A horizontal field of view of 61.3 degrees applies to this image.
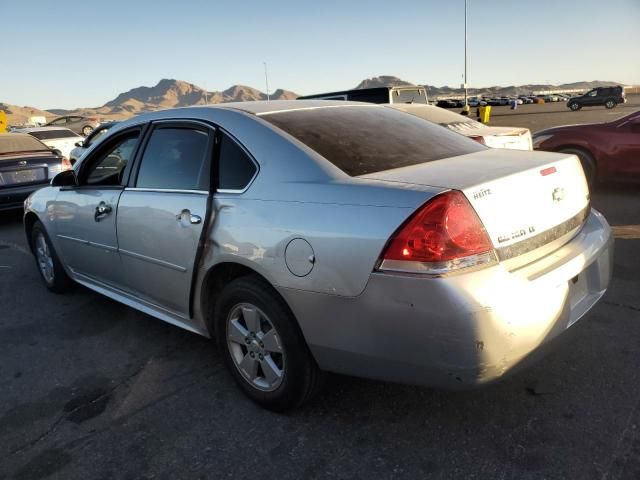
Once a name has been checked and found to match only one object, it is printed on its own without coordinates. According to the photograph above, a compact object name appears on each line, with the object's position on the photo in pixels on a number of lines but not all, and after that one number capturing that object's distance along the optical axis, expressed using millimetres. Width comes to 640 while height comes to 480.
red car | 7520
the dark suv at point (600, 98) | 46150
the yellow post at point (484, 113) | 25500
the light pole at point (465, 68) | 45531
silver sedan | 2117
